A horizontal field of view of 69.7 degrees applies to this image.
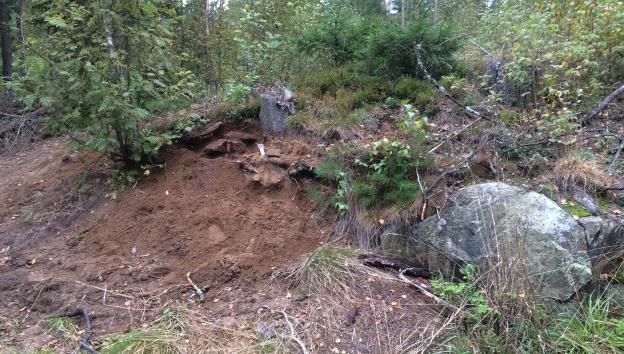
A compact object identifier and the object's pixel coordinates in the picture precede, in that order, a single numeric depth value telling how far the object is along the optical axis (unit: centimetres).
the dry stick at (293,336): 315
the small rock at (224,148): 539
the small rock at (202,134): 558
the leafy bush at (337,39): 630
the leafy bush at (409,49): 551
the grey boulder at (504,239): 332
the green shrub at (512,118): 474
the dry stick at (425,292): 333
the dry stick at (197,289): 378
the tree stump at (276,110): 550
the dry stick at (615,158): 403
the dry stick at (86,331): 326
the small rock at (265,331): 328
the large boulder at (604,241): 342
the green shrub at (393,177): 400
